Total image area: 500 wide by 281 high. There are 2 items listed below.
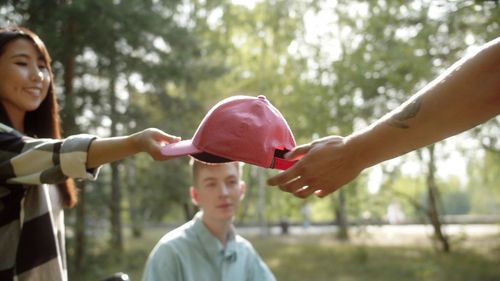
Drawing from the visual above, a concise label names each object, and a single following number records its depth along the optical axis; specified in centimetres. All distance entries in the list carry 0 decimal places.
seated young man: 247
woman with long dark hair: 142
